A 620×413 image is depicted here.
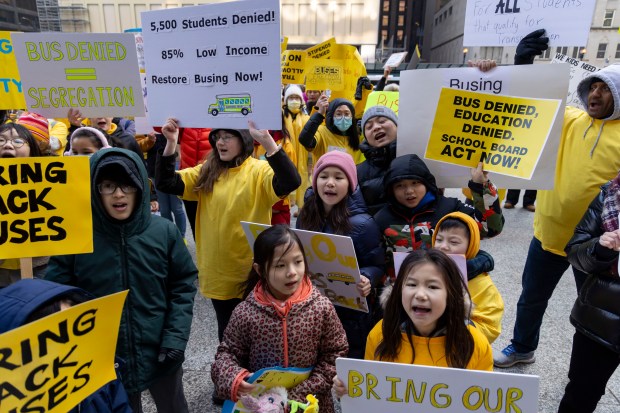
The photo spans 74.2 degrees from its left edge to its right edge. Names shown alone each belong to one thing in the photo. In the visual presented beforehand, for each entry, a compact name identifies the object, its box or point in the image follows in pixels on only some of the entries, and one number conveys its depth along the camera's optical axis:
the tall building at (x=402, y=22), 75.25
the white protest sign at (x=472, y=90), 2.38
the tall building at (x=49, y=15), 42.66
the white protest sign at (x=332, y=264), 2.09
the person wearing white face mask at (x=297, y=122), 6.15
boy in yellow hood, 2.07
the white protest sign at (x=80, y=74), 2.77
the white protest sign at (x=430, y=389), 1.35
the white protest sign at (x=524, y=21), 2.68
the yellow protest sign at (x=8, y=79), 3.33
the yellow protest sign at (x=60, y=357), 1.10
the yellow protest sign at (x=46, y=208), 1.66
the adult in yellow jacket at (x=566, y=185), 2.40
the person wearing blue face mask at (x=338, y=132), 4.78
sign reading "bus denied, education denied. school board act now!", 2.25
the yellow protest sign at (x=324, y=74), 5.67
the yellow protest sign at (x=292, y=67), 5.95
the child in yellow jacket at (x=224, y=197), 2.57
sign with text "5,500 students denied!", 2.30
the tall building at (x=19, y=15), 29.33
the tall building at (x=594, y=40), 39.97
